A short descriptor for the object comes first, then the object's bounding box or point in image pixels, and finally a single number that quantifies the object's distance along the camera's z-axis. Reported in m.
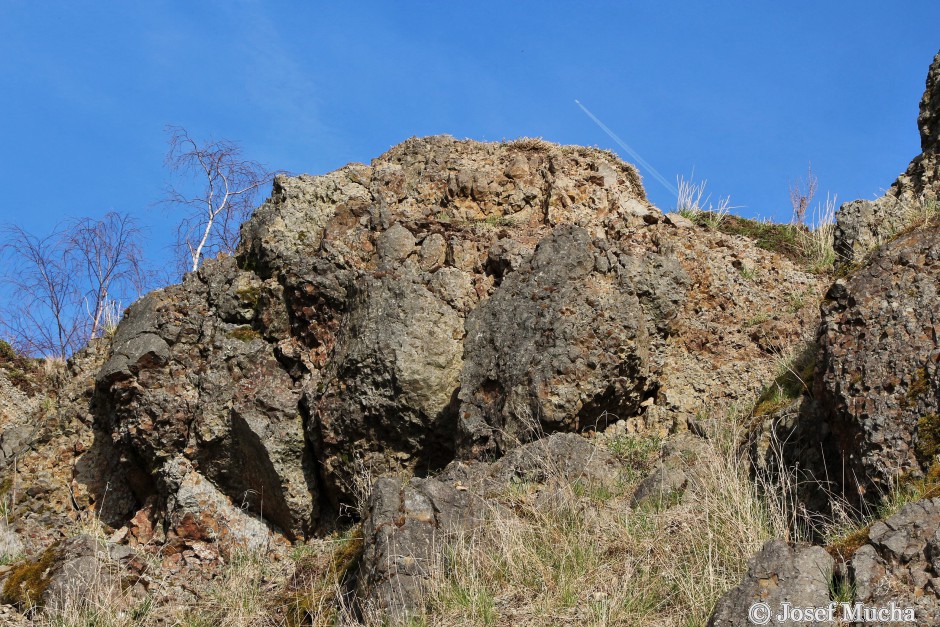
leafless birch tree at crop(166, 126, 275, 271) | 20.98
